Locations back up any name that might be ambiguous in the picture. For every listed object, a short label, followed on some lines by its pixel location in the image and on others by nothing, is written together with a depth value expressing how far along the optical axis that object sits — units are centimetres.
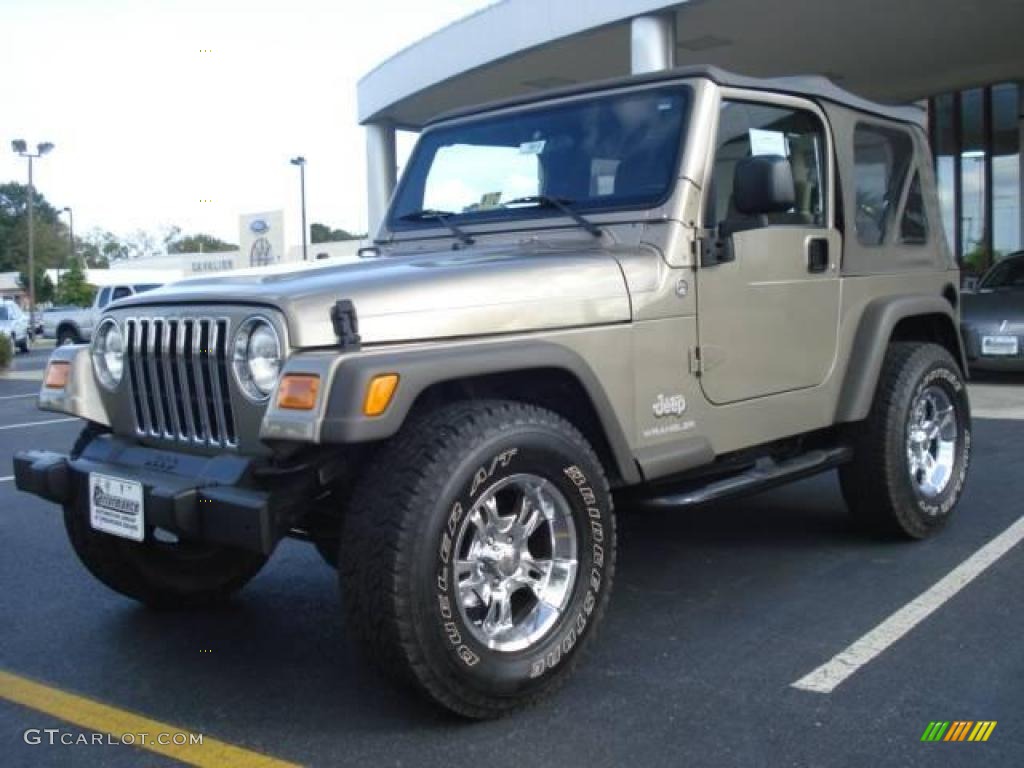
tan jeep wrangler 294
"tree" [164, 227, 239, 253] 10644
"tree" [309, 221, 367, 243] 8519
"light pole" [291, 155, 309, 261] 4475
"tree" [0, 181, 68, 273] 8169
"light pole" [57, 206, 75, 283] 8214
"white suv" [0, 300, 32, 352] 2766
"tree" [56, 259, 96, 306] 5157
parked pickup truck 2311
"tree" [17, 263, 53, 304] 5603
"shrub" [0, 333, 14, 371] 1907
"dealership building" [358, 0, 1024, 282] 1316
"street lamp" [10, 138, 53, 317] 4191
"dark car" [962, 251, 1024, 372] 1060
